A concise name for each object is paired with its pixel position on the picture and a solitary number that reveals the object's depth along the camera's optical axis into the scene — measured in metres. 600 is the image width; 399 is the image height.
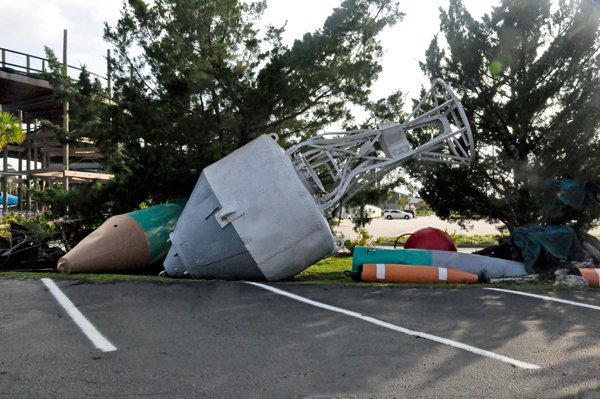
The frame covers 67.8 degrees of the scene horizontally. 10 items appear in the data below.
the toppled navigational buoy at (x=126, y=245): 9.02
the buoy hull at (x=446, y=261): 9.00
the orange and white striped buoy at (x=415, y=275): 8.60
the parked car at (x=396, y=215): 53.92
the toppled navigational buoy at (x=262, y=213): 8.00
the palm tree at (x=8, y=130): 17.81
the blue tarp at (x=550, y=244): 9.10
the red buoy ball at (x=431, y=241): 10.38
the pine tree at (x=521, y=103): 10.31
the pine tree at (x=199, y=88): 11.41
